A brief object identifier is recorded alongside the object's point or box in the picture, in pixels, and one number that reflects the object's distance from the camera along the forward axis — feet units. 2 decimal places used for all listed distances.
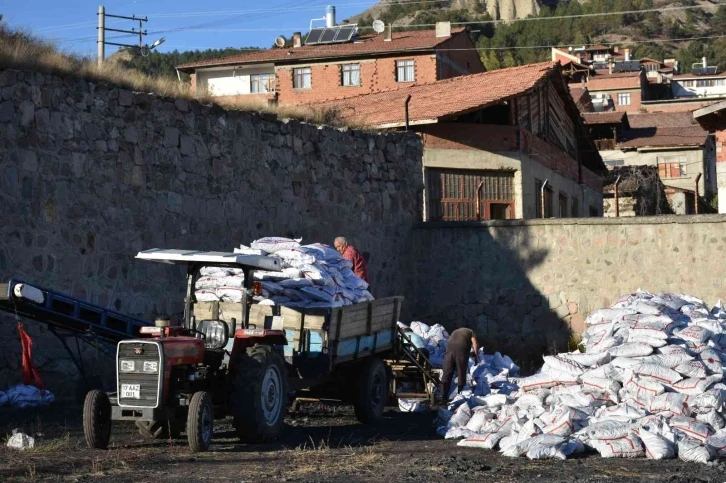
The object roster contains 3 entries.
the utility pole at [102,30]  143.35
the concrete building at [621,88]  293.23
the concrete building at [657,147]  197.47
